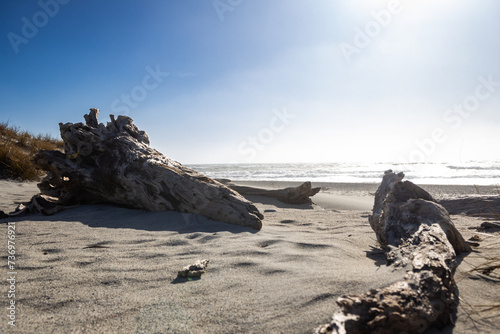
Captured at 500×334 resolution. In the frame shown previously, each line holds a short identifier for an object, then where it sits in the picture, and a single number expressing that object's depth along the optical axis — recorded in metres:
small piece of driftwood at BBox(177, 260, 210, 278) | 2.06
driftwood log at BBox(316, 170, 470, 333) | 1.17
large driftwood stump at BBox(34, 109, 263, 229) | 3.93
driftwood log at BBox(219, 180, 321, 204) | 6.66
